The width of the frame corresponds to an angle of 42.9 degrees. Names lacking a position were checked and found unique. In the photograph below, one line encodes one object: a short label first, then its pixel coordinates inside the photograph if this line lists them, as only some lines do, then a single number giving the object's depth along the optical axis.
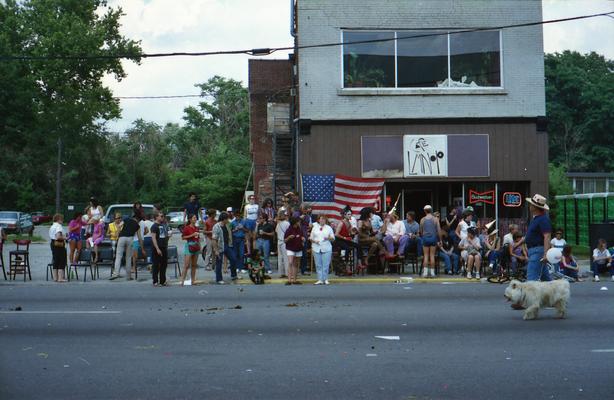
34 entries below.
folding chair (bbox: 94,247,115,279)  21.98
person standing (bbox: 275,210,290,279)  19.91
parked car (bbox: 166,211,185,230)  55.72
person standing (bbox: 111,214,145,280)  20.25
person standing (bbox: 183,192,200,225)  22.55
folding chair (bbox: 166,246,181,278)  21.34
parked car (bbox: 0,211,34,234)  49.38
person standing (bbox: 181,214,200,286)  18.55
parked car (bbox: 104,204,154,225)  25.34
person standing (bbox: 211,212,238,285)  18.92
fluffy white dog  11.65
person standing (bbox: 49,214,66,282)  19.69
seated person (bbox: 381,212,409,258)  20.52
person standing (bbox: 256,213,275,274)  20.67
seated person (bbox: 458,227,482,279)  19.47
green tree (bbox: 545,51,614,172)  60.97
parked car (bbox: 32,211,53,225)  63.81
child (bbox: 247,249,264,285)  18.73
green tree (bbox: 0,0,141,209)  54.94
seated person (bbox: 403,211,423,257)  20.69
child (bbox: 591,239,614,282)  19.23
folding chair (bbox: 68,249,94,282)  20.56
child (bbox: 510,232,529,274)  18.70
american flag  22.19
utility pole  58.45
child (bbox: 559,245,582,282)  18.64
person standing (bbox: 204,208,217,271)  19.91
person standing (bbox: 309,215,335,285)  18.72
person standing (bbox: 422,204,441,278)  19.80
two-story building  24.42
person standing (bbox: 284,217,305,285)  18.58
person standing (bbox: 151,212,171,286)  18.53
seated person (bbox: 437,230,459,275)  20.45
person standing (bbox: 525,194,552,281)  12.20
